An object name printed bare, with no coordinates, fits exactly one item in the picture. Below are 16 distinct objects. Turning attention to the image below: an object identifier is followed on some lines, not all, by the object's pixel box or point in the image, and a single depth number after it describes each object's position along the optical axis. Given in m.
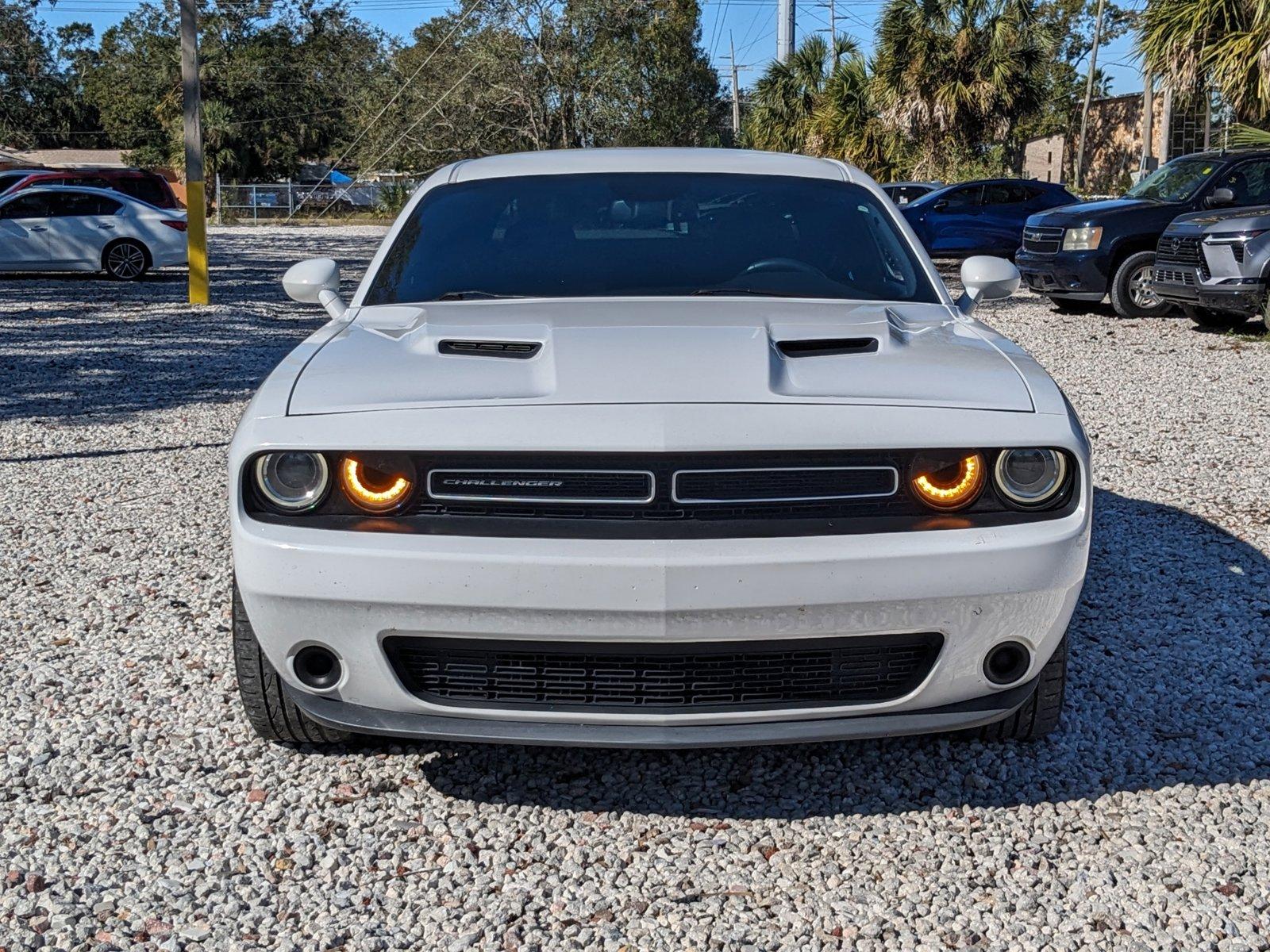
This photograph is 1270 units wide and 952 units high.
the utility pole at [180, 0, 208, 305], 15.13
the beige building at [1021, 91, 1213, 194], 43.12
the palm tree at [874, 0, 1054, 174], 26.98
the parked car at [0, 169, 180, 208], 20.34
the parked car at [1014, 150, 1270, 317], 13.80
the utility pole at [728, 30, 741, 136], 58.29
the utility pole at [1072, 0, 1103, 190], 46.81
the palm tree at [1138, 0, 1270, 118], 15.80
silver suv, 11.91
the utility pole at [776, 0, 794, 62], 32.03
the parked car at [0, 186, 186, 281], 18.59
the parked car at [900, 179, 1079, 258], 20.61
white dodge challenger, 2.71
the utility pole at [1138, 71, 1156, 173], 37.21
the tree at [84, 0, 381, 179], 61.00
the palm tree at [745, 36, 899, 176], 32.41
